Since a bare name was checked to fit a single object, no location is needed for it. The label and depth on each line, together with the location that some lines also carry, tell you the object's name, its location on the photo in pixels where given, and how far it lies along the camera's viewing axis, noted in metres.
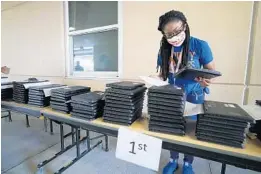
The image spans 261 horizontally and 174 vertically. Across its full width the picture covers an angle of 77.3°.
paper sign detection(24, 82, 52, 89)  1.40
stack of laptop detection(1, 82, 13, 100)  1.55
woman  0.96
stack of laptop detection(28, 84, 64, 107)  1.30
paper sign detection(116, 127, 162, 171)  0.74
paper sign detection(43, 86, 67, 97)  1.29
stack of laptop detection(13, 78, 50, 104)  1.40
